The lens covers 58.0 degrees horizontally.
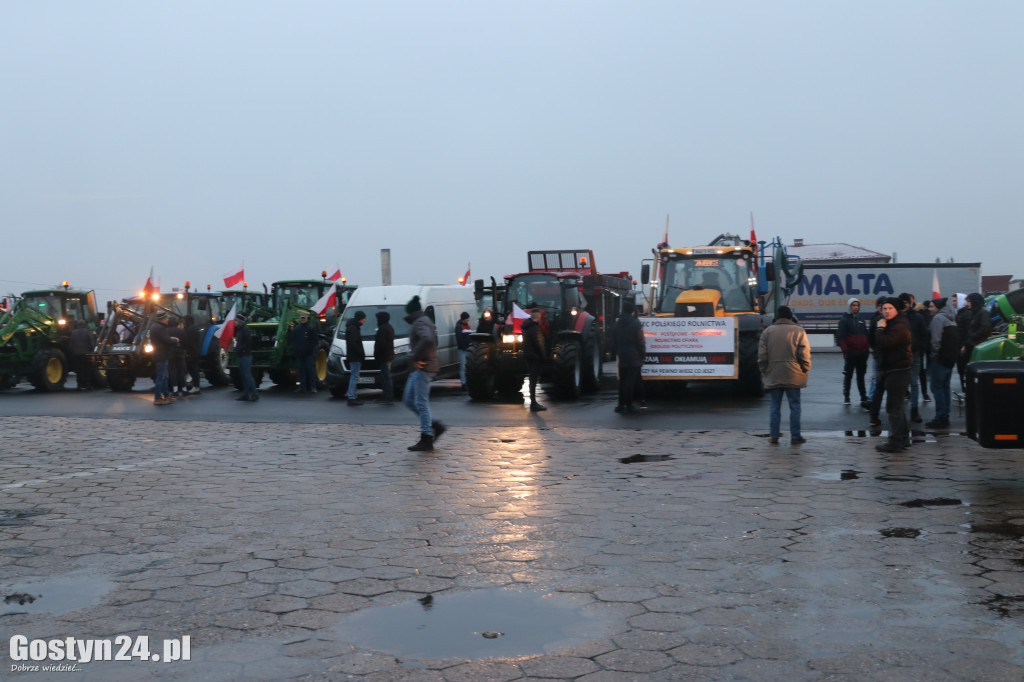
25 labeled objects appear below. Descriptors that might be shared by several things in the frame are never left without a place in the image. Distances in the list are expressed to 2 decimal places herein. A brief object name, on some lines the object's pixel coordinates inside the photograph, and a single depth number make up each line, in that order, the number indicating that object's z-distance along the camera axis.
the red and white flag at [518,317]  17.61
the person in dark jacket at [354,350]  17.69
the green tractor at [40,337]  21.48
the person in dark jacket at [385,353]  16.08
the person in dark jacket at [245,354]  18.67
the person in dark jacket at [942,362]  12.30
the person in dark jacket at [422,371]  11.27
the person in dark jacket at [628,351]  15.20
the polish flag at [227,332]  20.12
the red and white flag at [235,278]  23.88
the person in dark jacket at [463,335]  19.97
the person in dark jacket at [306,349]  19.50
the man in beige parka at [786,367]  11.46
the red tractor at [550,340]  17.48
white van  19.12
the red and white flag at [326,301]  21.16
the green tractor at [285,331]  21.14
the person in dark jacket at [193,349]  21.05
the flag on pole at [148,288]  21.83
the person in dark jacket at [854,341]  14.88
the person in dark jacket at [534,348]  15.91
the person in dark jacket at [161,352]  17.66
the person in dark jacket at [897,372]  10.55
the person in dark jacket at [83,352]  21.72
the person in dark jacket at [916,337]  12.39
